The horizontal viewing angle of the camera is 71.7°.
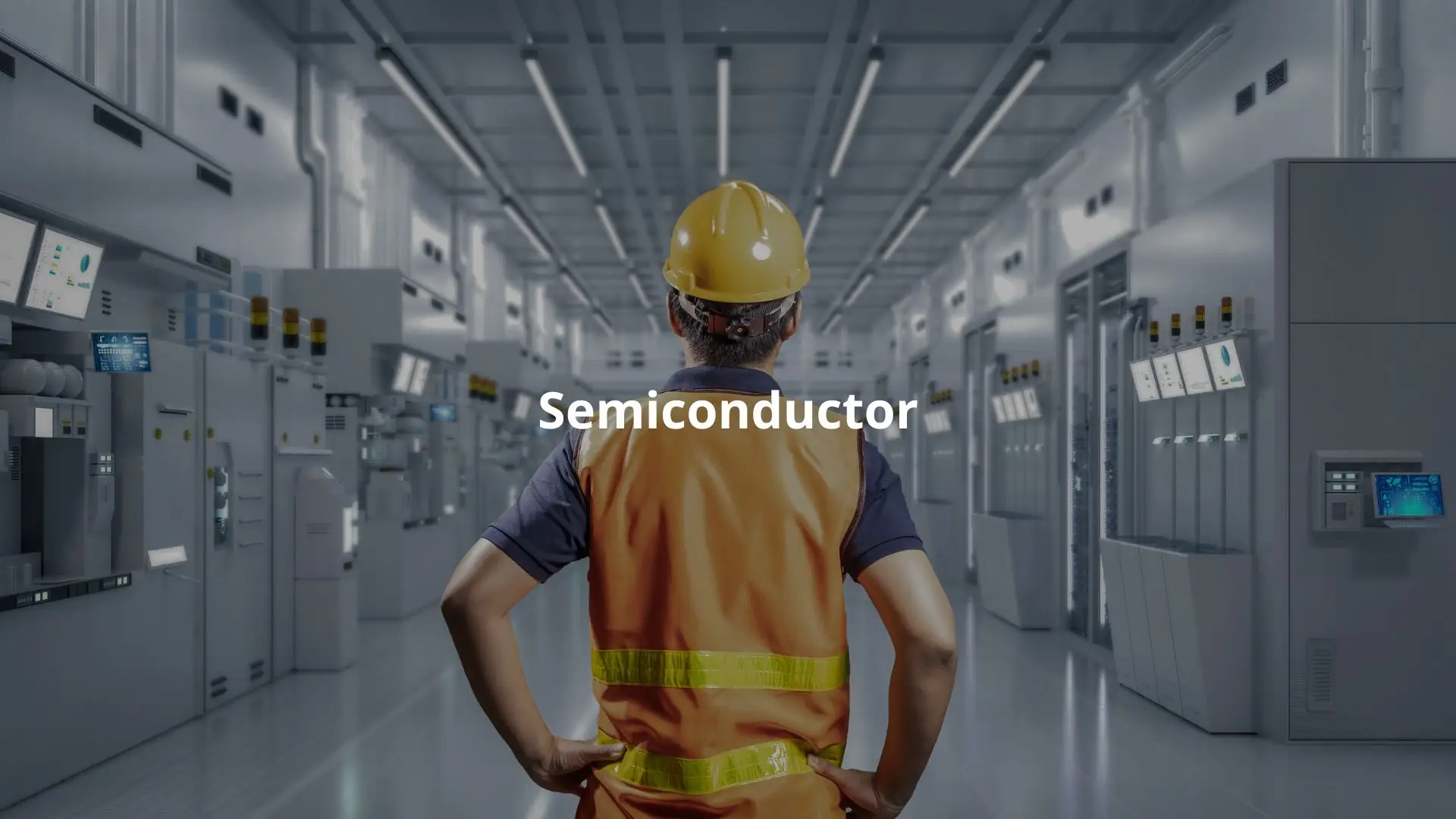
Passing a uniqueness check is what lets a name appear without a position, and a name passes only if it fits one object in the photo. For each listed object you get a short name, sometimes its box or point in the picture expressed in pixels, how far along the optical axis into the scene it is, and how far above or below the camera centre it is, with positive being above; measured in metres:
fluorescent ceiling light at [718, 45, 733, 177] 9.51 +3.38
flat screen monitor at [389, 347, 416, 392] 9.96 +0.55
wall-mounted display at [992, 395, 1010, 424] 10.51 +0.24
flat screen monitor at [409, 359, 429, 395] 10.34 +0.52
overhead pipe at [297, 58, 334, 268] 10.32 +2.79
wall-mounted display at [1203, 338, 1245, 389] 5.79 +0.40
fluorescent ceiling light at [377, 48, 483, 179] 9.29 +3.37
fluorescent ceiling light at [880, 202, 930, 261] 15.27 +3.35
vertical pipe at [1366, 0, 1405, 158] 6.79 +2.44
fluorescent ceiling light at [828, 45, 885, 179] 9.46 +3.42
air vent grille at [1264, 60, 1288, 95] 8.11 +2.90
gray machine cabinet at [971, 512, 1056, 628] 9.34 -1.29
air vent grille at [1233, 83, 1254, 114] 8.67 +2.90
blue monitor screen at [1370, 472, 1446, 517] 5.42 -0.34
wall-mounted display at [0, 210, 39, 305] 4.52 +0.79
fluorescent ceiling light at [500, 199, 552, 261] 15.27 +3.32
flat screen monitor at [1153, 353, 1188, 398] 6.45 +0.37
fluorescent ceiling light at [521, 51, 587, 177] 9.71 +3.49
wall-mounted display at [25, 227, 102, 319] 4.80 +0.74
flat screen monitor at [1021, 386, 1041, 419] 9.40 +0.27
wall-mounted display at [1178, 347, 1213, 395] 6.11 +0.38
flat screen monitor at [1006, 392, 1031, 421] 9.82 +0.25
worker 1.27 -0.22
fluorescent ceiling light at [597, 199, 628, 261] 16.16 +3.43
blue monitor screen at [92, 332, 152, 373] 5.11 +0.38
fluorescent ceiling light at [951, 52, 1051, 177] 9.66 +3.46
